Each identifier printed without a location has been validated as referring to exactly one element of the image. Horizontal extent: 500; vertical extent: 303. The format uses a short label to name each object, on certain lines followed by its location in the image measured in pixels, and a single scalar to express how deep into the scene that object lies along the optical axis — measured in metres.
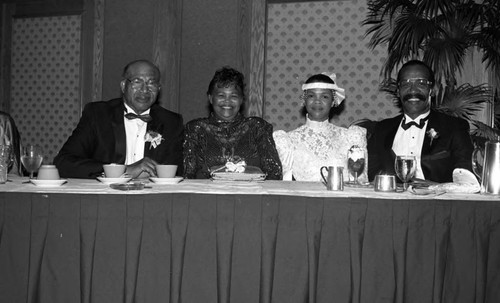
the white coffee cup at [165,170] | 2.67
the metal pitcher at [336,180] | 2.44
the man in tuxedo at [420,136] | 3.80
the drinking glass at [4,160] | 2.56
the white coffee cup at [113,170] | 2.63
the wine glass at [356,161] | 2.62
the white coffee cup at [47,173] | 2.53
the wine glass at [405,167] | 2.45
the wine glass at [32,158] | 2.55
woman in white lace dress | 3.77
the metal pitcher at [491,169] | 2.35
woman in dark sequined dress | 3.68
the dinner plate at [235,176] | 2.80
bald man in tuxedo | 3.71
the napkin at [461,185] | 2.39
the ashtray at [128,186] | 2.34
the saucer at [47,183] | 2.40
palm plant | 4.75
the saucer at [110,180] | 2.58
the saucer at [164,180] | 2.63
